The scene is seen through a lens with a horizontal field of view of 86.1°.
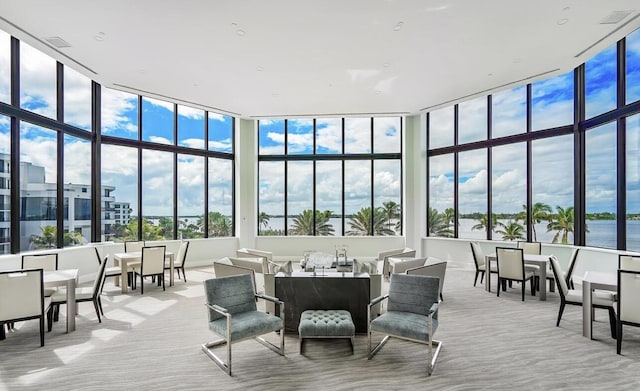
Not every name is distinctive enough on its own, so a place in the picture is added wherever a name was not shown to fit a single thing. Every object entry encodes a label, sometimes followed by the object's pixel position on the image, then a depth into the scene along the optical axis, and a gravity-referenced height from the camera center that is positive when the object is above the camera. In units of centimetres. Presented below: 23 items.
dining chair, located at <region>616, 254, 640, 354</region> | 369 -116
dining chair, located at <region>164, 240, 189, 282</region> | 749 -142
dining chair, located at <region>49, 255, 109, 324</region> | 473 -137
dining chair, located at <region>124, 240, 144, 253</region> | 760 -112
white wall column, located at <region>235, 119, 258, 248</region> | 1016 +39
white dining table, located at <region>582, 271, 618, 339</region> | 417 -121
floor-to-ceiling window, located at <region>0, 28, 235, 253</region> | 616 +81
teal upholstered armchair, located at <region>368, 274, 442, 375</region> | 346 -133
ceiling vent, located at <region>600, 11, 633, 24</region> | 459 +245
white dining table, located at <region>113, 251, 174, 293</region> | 658 -128
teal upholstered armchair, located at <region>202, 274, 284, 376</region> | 349 -134
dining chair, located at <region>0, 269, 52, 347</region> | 387 -116
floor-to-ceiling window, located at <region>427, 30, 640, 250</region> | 631 +84
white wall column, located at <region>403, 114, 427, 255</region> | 990 +49
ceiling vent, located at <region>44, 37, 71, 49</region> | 529 +243
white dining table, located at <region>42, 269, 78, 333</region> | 444 -119
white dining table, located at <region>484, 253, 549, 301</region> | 606 -128
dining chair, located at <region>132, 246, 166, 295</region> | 660 -131
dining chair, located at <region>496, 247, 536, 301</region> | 609 -129
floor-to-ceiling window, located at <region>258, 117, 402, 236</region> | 1038 +60
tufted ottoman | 366 -142
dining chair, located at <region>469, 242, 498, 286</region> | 718 -137
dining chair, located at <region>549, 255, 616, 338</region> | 429 -134
